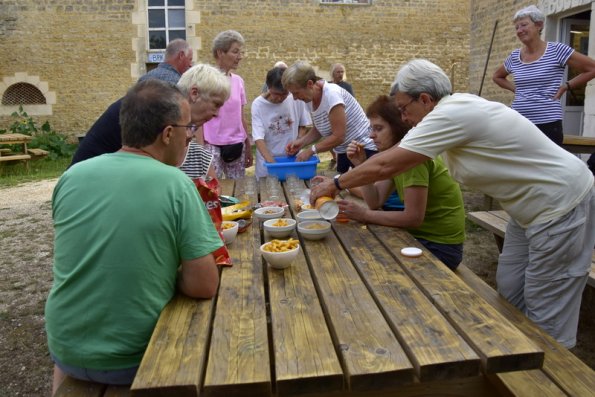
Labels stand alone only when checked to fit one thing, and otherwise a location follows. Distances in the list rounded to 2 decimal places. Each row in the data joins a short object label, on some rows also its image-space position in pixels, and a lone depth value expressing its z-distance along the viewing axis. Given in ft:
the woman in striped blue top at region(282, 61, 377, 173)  13.53
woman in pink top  15.51
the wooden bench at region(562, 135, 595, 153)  17.20
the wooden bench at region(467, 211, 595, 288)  12.32
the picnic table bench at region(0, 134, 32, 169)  34.30
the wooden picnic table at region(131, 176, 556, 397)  4.58
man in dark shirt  9.86
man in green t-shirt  5.53
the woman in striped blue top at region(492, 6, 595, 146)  15.53
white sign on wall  50.88
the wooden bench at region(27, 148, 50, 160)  38.47
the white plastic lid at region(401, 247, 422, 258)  7.60
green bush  43.50
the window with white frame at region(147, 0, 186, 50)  50.39
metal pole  32.76
